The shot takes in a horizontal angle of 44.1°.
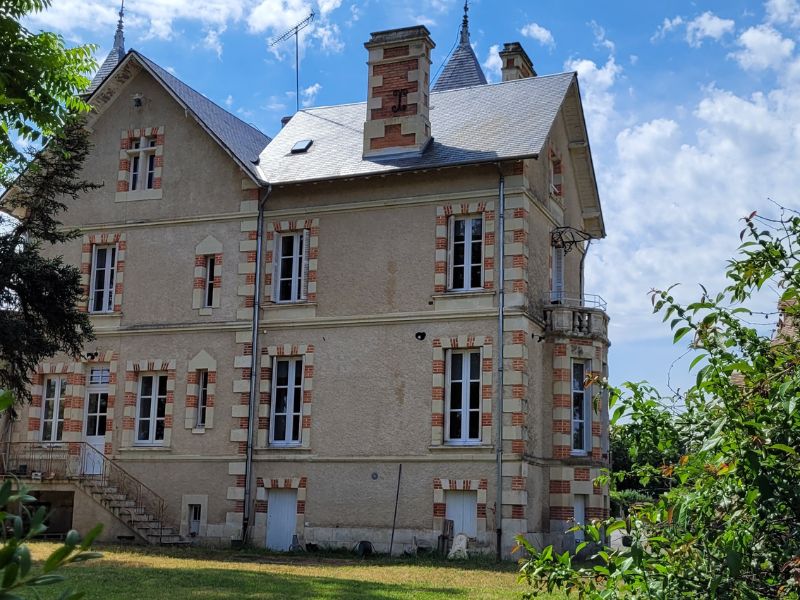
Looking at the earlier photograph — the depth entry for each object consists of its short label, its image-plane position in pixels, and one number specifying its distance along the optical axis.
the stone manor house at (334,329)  20.58
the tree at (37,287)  17.59
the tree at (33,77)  10.44
